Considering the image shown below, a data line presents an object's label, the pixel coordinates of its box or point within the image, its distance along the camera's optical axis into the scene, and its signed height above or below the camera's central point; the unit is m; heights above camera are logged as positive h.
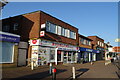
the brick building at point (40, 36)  10.45 +1.17
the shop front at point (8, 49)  8.43 -0.49
